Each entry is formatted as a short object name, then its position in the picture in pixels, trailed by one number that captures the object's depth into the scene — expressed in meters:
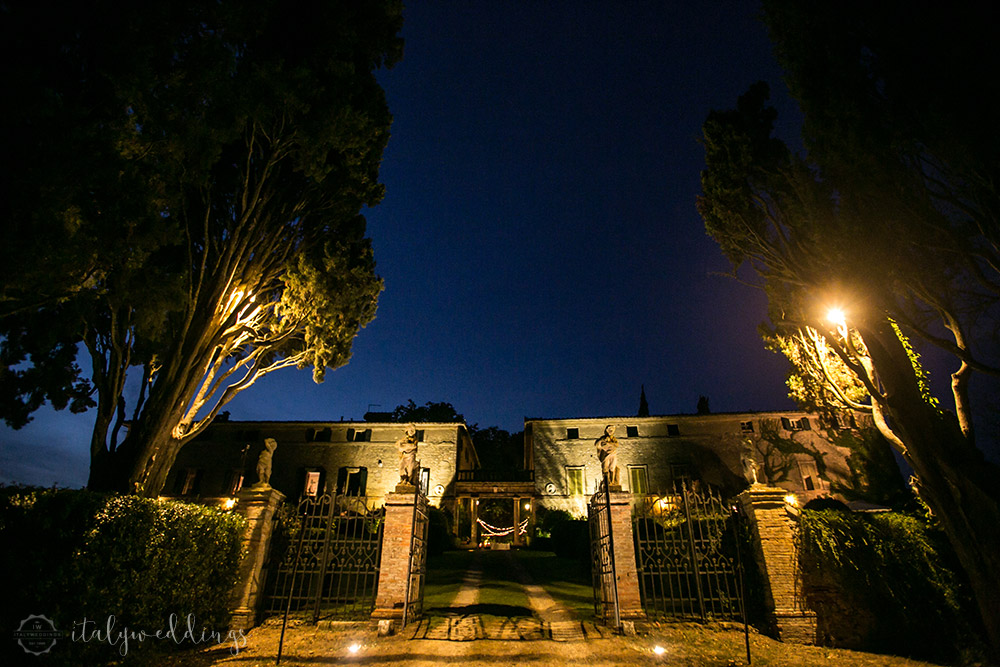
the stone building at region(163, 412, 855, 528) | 24.75
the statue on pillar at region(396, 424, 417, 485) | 8.92
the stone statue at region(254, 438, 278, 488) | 8.85
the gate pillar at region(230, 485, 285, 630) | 7.84
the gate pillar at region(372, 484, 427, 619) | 7.79
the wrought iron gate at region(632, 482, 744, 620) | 7.88
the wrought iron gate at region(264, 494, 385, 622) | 7.95
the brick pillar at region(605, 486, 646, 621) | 7.66
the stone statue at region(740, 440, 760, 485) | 8.49
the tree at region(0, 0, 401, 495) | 6.27
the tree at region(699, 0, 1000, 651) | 6.49
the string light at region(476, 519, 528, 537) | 23.91
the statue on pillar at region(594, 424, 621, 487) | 8.70
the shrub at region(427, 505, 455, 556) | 20.03
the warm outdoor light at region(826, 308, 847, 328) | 9.64
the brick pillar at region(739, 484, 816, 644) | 7.34
